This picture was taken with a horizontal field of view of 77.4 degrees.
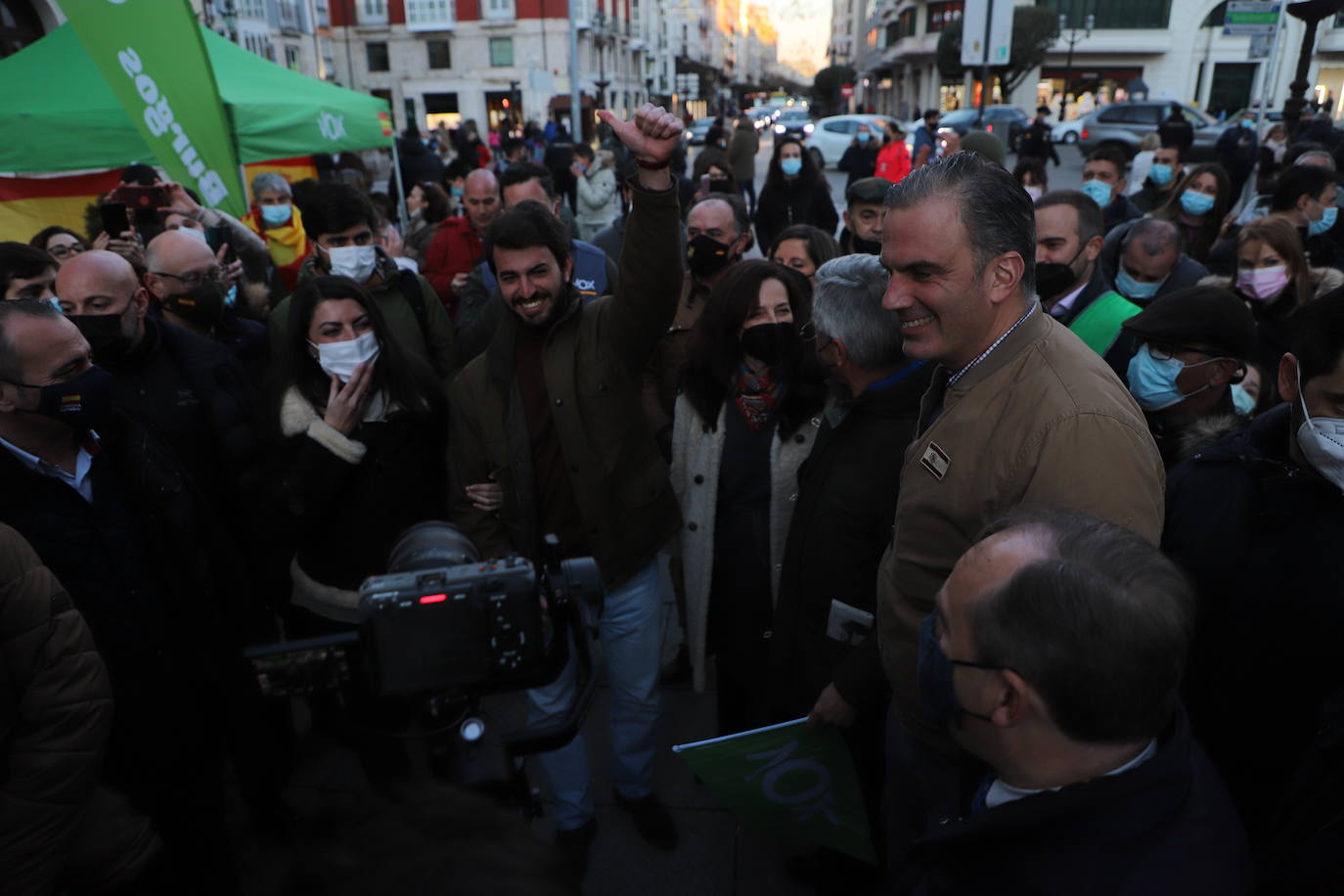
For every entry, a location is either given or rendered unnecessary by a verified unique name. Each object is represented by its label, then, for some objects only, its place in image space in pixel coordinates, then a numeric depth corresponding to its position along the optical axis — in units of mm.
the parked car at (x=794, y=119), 30047
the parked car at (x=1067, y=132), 27172
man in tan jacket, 1557
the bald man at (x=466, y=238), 5480
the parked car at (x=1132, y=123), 22677
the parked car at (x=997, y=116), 22138
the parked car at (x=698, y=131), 29641
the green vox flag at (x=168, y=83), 4157
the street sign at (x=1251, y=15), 11102
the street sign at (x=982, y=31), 7777
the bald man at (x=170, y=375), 2775
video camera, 1318
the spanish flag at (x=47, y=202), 6543
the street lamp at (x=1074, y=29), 38312
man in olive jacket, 2537
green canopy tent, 5938
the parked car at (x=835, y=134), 23422
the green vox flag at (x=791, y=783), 2160
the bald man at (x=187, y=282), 3506
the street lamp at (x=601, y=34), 43969
